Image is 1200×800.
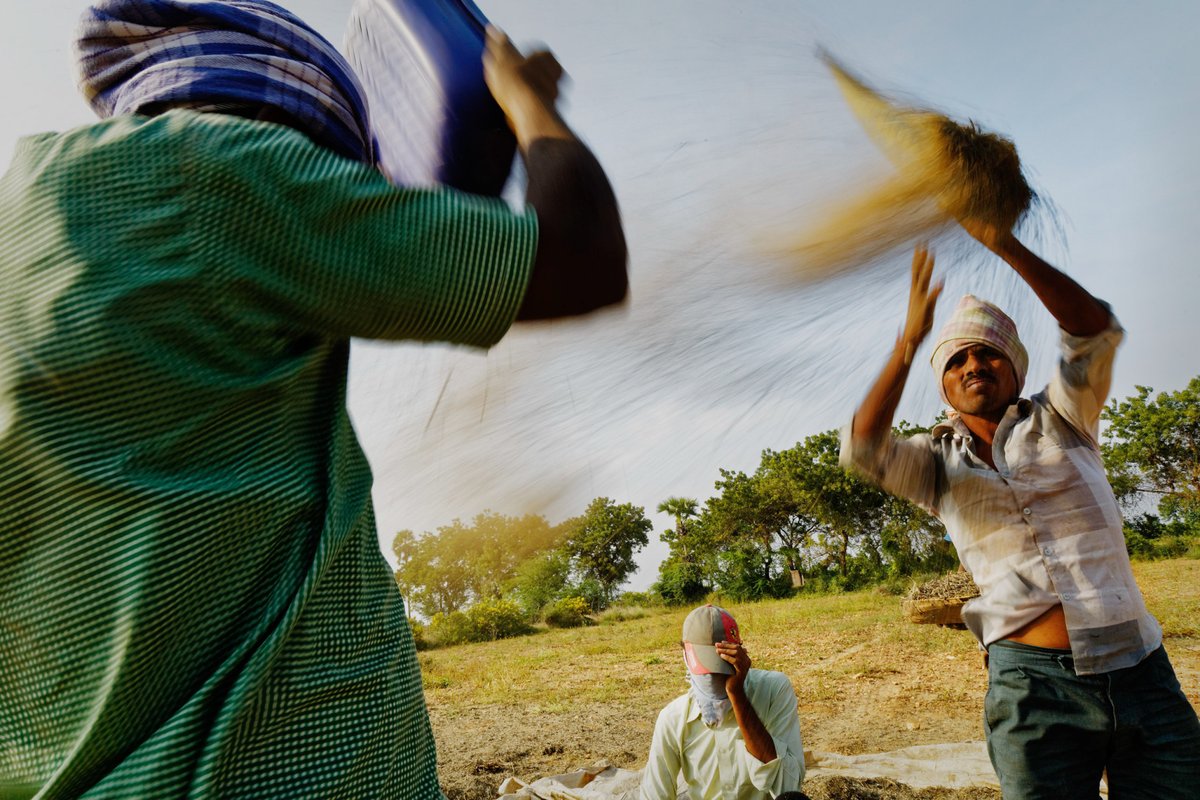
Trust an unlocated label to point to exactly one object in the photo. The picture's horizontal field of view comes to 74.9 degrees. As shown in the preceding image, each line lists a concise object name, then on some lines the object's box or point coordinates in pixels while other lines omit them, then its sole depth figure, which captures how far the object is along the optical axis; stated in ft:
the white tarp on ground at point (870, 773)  15.90
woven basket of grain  33.99
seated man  12.39
